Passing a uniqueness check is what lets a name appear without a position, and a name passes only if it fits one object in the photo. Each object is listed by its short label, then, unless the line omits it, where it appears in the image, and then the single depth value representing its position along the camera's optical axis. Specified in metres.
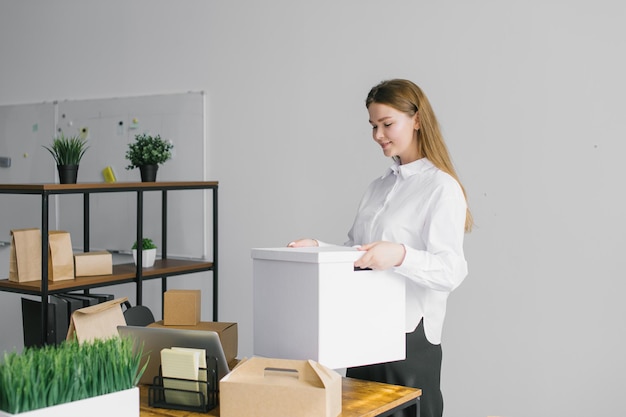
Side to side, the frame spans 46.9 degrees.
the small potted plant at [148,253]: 3.85
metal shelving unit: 3.16
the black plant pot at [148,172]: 3.84
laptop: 1.68
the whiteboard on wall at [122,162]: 4.16
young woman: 2.00
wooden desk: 1.63
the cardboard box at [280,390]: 1.50
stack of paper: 1.64
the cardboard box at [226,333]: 2.03
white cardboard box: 1.65
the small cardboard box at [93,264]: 3.46
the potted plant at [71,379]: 1.22
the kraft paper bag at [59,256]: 3.29
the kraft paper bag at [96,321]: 1.94
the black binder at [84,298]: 3.37
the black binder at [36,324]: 3.26
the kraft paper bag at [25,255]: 3.28
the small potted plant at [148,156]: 3.84
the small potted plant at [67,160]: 3.46
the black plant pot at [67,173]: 3.46
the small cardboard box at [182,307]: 2.09
